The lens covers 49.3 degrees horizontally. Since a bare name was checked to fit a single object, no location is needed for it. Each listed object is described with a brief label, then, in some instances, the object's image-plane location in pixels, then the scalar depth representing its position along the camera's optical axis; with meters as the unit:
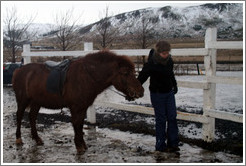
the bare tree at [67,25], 21.89
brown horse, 4.25
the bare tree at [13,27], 20.64
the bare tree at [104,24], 21.32
